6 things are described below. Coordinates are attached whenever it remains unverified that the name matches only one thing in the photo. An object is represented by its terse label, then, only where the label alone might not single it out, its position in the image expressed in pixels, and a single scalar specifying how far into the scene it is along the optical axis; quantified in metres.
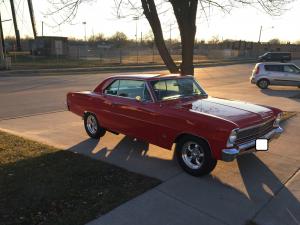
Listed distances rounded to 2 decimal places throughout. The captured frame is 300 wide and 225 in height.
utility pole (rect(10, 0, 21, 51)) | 34.22
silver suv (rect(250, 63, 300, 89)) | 13.14
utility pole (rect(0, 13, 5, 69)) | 21.52
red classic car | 3.58
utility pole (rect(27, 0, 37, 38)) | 37.26
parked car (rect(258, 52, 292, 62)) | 35.09
